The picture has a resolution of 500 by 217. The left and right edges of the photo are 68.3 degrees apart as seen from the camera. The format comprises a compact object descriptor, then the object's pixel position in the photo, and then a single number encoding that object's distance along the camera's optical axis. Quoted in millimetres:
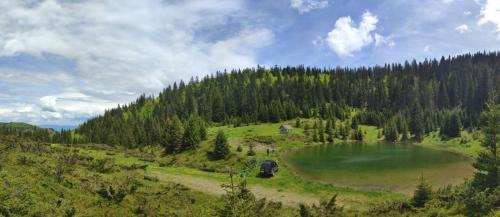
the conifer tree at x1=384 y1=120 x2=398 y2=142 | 135250
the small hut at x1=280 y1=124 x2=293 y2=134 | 135288
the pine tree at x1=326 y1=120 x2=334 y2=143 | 131250
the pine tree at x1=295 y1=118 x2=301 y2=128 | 148750
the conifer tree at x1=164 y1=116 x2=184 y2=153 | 95500
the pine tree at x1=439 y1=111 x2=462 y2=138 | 127562
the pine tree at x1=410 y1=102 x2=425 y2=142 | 133625
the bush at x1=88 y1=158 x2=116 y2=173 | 45438
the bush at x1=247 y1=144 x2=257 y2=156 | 78875
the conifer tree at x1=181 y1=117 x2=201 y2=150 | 91562
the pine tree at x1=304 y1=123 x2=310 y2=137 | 134625
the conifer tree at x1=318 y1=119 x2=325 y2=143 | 128125
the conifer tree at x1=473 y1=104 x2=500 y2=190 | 30328
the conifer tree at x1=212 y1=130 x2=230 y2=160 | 78250
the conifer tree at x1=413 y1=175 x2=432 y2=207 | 31953
